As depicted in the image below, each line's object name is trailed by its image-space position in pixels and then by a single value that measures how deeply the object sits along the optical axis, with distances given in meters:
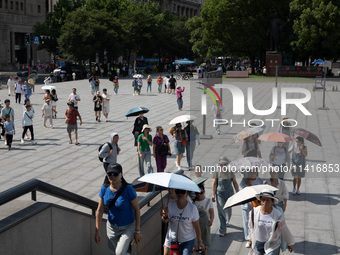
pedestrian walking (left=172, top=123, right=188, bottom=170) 13.55
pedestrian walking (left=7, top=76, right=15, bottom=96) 36.31
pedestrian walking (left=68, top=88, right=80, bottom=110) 22.44
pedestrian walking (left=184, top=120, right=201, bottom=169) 13.73
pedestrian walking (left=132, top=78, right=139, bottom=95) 37.58
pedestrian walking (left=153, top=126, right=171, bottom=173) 12.27
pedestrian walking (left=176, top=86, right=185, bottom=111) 26.29
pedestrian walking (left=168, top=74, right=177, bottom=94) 37.92
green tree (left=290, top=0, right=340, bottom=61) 53.19
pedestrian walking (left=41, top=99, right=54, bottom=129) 20.77
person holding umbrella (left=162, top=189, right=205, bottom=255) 6.48
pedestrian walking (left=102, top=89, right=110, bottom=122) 22.62
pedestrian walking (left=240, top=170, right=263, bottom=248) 8.49
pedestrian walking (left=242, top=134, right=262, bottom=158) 11.33
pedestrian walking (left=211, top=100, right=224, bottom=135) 18.53
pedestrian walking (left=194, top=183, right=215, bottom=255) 7.45
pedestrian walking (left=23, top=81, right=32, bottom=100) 30.16
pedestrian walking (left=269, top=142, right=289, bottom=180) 11.18
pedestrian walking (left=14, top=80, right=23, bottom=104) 31.22
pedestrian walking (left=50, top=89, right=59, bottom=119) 23.66
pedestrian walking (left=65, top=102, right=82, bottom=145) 17.17
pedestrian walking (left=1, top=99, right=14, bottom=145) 17.39
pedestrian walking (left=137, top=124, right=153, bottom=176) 12.45
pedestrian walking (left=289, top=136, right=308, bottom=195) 11.31
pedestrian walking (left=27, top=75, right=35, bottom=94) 36.77
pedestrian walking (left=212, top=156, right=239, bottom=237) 9.05
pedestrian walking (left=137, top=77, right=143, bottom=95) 37.62
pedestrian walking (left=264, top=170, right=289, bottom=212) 8.38
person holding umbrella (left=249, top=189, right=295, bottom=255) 6.48
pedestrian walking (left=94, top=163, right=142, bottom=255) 6.23
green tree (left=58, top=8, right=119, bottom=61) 56.28
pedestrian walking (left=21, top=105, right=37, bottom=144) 17.56
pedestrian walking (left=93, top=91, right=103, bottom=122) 22.74
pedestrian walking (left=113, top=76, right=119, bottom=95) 35.60
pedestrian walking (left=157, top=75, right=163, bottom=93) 39.06
